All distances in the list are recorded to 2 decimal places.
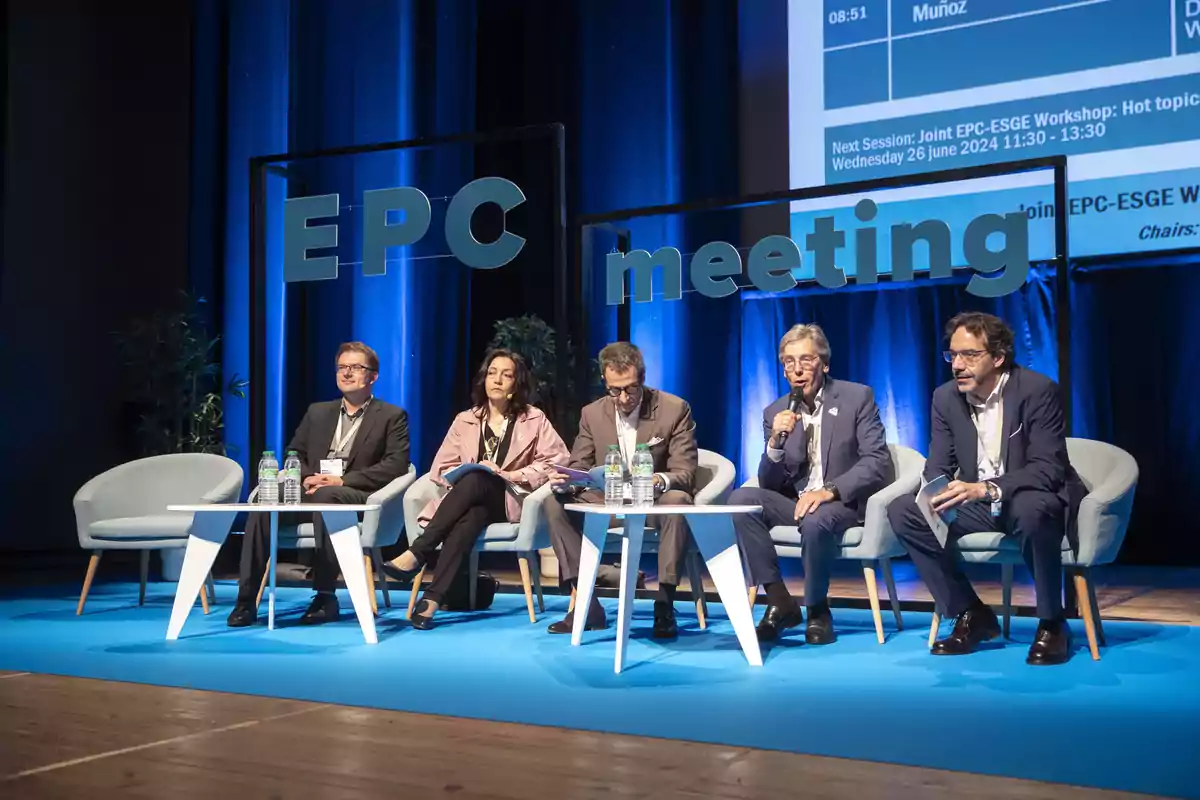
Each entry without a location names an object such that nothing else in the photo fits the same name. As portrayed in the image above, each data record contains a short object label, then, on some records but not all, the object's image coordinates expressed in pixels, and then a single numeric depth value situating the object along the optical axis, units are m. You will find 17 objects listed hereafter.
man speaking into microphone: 4.04
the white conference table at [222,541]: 4.14
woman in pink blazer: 4.57
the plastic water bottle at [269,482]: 4.37
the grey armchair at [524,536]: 4.57
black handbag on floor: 5.13
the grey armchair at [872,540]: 4.04
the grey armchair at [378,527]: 4.77
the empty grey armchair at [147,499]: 5.00
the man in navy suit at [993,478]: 3.64
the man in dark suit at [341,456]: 4.72
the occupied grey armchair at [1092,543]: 3.76
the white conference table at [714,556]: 3.56
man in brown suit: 4.41
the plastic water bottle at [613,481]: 3.96
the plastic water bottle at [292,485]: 4.48
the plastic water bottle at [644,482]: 3.78
